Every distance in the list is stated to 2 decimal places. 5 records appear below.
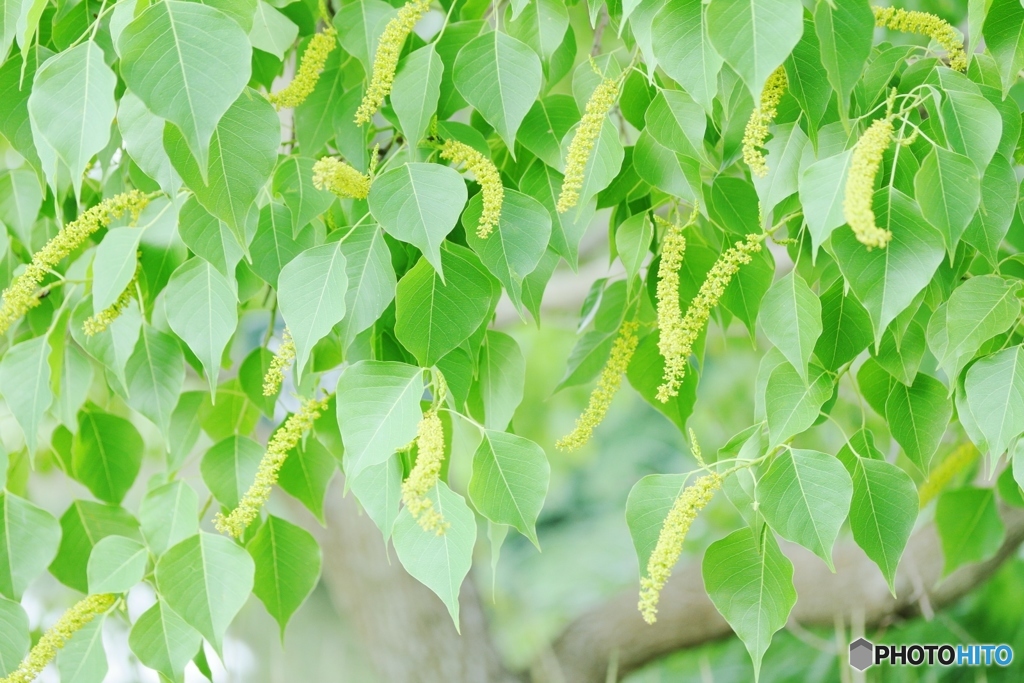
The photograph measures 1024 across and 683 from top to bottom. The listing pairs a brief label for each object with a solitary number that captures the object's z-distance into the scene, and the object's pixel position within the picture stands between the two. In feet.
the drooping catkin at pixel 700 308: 6.70
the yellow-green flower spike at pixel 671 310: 6.70
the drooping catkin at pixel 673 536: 6.59
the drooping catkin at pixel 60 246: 6.78
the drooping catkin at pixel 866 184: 6.40
